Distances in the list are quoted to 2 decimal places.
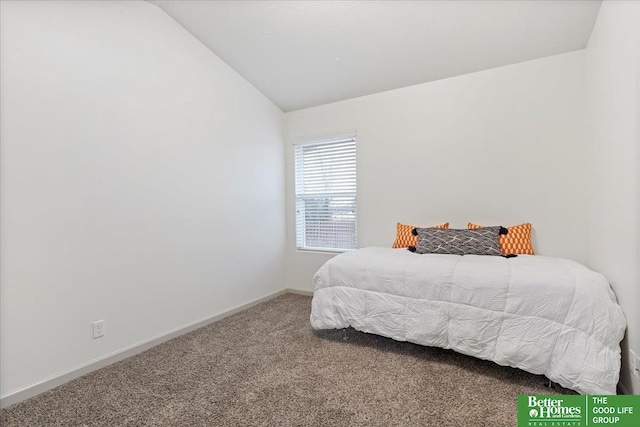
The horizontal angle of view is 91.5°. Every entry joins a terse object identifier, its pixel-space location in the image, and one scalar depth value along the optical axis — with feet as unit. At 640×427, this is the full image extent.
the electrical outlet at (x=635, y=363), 5.04
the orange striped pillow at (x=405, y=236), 10.00
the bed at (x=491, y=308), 5.51
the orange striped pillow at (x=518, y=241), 8.70
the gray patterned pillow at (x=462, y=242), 8.59
